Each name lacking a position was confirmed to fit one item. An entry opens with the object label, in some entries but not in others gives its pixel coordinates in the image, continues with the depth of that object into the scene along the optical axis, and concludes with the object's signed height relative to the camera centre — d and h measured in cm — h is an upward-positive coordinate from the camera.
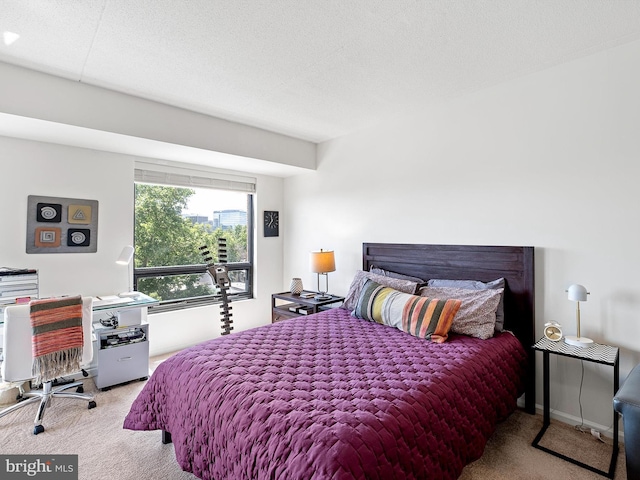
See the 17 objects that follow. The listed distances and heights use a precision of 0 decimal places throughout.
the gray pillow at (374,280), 284 -40
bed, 124 -73
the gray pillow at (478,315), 230 -53
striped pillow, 226 -53
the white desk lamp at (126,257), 312 -19
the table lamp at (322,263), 362 -26
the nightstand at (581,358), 188 -69
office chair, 219 -77
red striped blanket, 223 -70
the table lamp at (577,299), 209 -37
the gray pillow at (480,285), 243 -36
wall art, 288 +11
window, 366 -3
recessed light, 194 +119
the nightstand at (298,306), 344 -73
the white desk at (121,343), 283 -95
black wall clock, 451 +21
